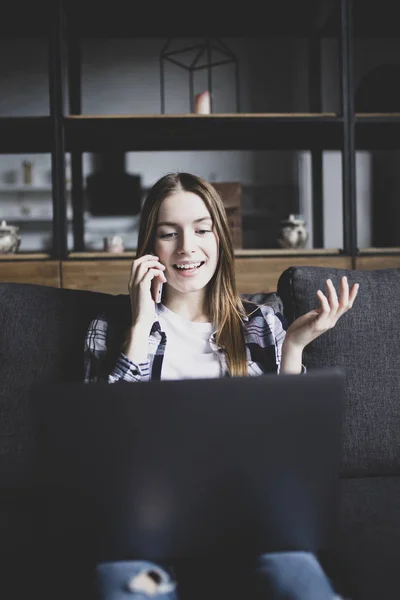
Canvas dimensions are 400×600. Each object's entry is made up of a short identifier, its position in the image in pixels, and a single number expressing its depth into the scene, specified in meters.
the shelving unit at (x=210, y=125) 2.43
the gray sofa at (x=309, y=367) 1.15
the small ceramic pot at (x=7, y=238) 2.54
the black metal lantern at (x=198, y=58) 3.06
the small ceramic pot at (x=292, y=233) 2.62
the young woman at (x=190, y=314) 1.25
